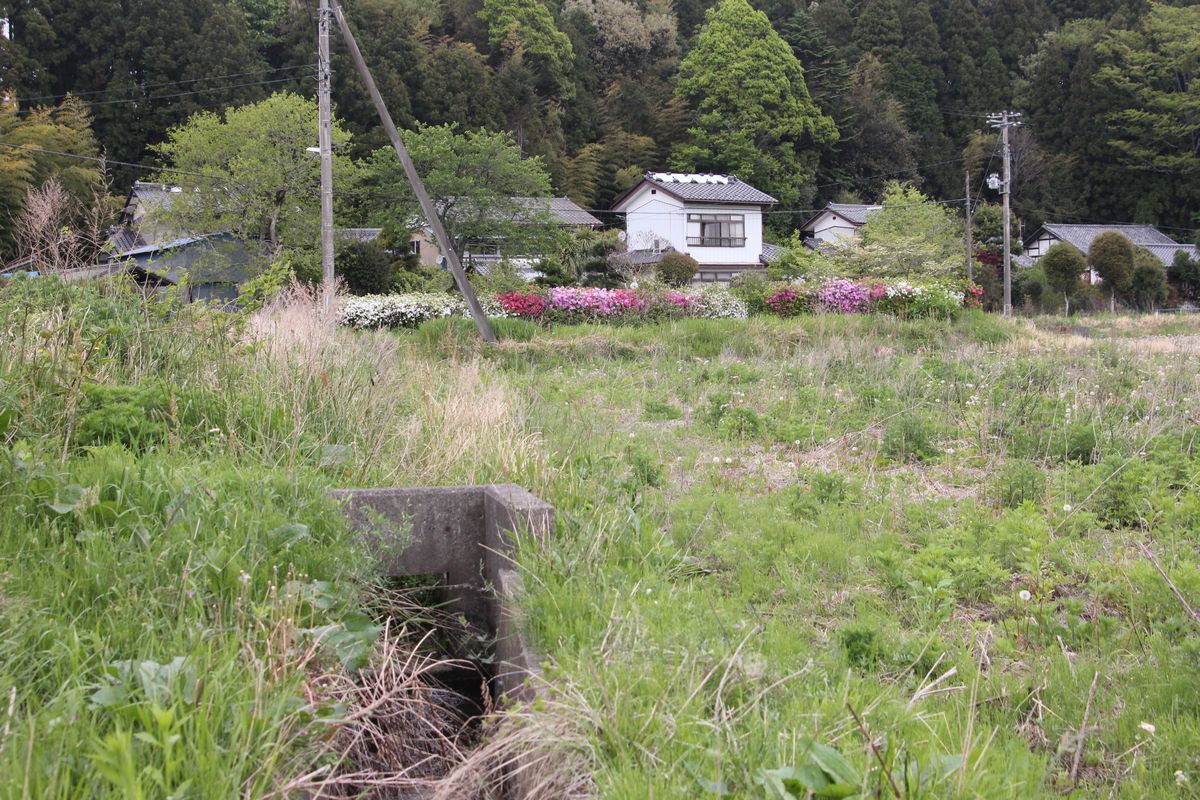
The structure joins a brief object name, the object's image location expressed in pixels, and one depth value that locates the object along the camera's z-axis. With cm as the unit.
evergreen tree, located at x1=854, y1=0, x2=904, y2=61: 5312
